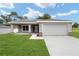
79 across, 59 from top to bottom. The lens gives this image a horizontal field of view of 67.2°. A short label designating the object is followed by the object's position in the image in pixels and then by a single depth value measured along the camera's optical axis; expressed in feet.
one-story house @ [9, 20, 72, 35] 26.43
